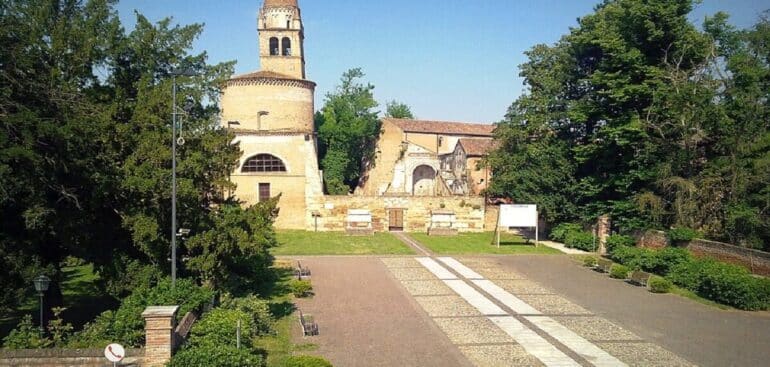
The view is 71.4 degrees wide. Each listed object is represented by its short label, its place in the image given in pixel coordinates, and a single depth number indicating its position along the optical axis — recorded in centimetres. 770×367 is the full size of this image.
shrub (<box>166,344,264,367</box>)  1016
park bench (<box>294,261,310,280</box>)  2129
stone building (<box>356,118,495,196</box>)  4728
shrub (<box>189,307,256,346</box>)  1178
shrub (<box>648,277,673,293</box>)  1986
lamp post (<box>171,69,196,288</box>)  1365
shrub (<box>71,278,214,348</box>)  1184
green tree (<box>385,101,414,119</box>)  6850
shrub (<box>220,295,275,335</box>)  1426
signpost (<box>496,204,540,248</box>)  3017
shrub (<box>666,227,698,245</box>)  2314
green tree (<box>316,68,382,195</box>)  4509
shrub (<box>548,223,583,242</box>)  3085
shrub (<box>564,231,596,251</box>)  2922
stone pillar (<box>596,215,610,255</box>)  2869
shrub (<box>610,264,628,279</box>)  2209
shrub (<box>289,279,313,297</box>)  1839
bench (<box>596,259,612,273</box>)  2346
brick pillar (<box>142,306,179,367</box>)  1042
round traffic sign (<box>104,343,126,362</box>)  966
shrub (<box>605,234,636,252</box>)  2592
